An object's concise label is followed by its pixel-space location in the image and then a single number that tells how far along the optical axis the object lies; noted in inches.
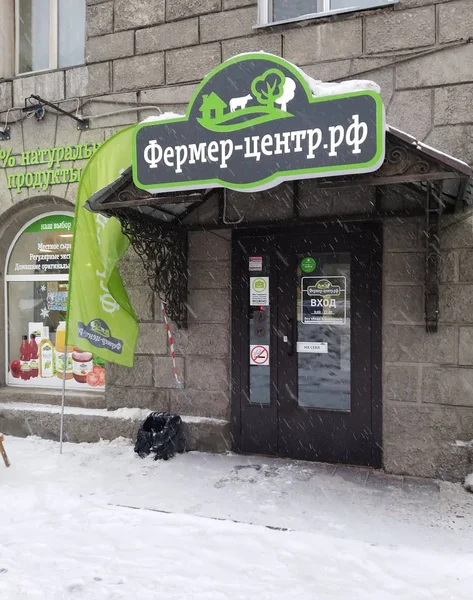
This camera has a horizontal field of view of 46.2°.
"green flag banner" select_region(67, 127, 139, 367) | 214.1
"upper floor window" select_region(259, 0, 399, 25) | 213.5
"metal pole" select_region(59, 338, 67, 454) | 224.4
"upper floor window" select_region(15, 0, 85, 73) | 261.3
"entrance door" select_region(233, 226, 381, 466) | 208.4
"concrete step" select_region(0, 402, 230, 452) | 226.1
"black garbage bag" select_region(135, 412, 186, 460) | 216.7
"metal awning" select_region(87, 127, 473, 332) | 152.5
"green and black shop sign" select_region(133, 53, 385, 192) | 149.9
